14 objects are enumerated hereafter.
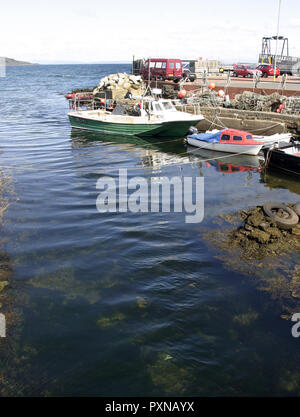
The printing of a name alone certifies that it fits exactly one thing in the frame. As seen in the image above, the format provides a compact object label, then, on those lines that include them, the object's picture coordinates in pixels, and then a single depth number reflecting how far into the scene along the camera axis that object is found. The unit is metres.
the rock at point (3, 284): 8.62
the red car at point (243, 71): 37.47
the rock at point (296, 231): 10.96
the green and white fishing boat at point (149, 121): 23.56
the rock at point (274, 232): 10.74
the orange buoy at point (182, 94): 29.98
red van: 34.97
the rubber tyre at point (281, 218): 11.05
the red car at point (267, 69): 36.38
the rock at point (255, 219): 11.13
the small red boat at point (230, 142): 20.19
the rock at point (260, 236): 10.49
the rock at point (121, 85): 35.31
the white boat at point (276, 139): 19.96
